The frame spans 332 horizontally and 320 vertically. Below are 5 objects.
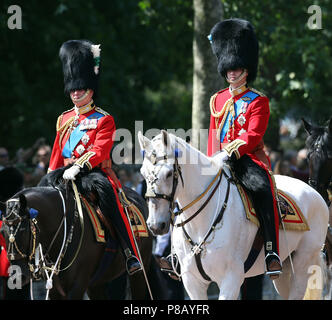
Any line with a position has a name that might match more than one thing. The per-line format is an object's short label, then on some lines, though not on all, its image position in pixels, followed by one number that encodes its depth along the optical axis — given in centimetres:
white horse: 1467
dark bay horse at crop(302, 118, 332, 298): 2012
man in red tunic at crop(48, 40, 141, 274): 1778
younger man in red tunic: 1641
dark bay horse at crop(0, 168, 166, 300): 1575
